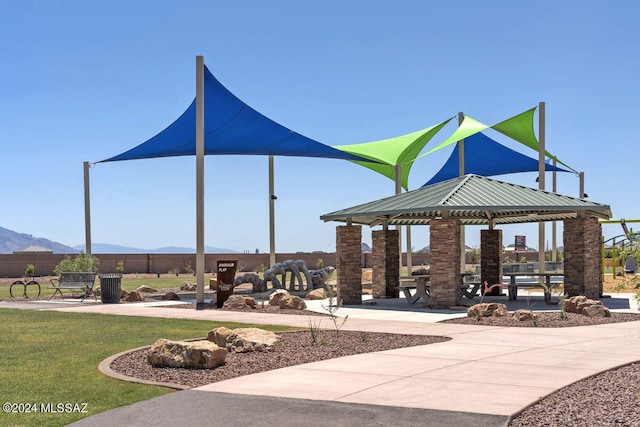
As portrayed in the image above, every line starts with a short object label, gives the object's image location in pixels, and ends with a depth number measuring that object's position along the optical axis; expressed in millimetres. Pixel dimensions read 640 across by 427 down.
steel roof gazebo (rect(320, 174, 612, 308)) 19453
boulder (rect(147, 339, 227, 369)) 9555
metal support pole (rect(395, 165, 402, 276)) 28891
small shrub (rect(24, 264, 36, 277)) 42500
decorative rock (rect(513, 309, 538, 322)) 15377
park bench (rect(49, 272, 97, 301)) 23614
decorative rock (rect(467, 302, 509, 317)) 16219
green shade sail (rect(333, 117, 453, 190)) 29219
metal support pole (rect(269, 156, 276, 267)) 28641
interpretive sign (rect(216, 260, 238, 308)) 20078
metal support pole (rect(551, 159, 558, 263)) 36062
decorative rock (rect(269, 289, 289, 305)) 19380
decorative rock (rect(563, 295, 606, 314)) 16875
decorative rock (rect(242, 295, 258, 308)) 19484
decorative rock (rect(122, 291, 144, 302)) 22781
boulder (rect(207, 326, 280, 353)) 10922
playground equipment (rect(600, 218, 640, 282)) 29805
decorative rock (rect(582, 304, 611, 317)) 16500
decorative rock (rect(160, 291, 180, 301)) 23577
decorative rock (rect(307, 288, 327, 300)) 23366
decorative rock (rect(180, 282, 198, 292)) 28125
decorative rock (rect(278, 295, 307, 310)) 18906
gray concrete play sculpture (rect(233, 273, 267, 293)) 25562
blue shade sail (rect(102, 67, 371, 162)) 23266
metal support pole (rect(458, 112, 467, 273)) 28800
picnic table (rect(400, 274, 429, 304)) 20891
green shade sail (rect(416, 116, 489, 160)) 28000
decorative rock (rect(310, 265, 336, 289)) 27219
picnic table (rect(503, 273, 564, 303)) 20764
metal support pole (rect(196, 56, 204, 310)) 21500
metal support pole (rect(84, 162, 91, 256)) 28688
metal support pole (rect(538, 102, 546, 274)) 26688
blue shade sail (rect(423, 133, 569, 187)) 34375
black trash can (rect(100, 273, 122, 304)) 21641
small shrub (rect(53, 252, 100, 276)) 27078
